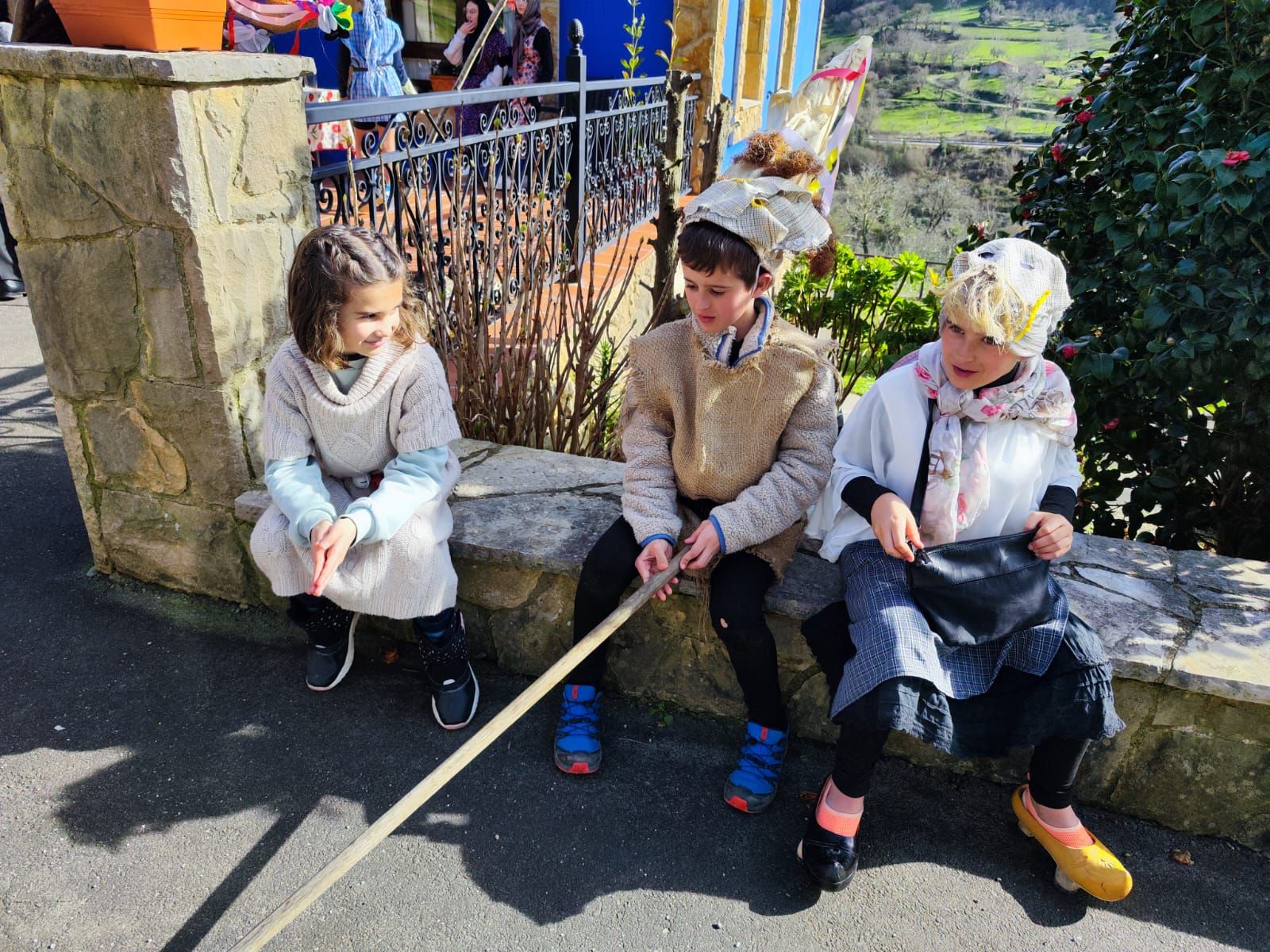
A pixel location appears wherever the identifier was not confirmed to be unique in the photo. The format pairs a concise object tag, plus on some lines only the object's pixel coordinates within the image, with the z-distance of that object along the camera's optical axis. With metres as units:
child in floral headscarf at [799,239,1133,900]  1.67
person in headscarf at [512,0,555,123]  6.83
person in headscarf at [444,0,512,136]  7.01
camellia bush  2.12
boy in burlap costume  1.85
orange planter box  1.91
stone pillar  1.95
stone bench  1.89
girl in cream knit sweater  1.90
